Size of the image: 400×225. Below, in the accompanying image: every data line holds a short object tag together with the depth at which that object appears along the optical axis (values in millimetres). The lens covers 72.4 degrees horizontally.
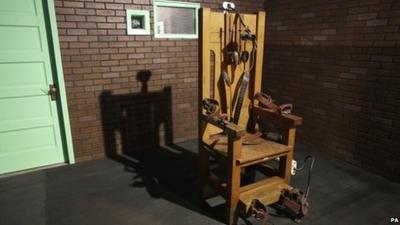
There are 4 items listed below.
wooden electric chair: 2340
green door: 2992
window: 3707
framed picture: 3498
